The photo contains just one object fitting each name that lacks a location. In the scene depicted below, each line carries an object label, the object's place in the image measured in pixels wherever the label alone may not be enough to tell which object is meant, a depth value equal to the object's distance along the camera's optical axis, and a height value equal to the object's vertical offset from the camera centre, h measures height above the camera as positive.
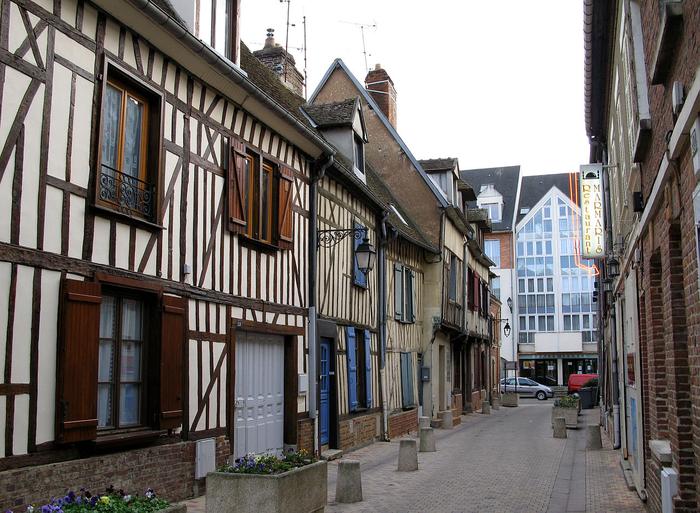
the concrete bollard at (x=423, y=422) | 17.20 -1.63
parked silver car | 42.24 -2.12
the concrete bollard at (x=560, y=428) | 18.22 -1.86
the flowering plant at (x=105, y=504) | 4.57 -0.96
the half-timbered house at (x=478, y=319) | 27.54 +1.27
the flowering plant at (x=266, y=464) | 7.19 -1.11
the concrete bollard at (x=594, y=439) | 15.24 -1.79
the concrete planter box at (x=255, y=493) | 6.89 -1.31
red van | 37.12 -1.49
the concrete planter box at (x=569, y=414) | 20.02 -1.72
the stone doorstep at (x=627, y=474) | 10.19 -1.78
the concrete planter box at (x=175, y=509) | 4.83 -1.03
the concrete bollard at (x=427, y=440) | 14.96 -1.78
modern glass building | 52.94 +4.00
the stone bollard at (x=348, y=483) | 9.16 -1.61
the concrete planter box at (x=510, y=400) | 33.50 -2.17
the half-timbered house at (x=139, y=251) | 6.31 +1.07
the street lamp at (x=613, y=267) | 11.78 +1.32
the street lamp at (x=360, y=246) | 12.19 +1.74
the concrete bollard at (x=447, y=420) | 20.70 -1.89
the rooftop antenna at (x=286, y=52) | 18.09 +7.18
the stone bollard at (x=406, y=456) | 11.98 -1.67
